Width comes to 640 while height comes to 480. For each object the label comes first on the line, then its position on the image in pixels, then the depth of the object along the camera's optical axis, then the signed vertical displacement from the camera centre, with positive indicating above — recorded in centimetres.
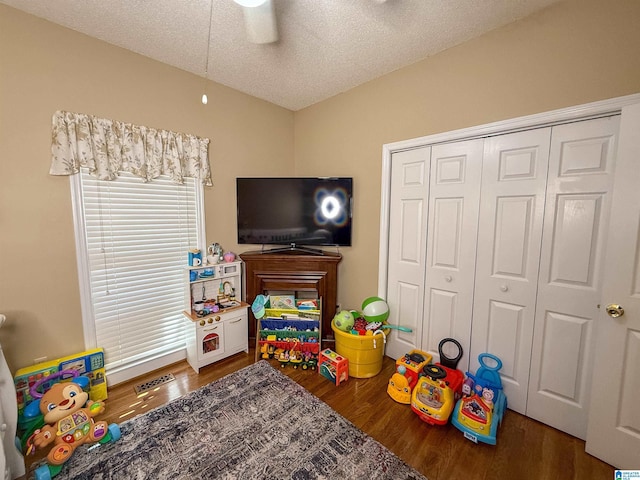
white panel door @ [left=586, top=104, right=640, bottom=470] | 133 -59
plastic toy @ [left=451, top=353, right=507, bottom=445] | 157 -126
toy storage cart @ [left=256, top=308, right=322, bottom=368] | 247 -117
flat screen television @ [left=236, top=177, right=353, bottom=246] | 259 +5
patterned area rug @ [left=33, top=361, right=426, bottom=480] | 140 -142
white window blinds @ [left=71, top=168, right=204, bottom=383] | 191 -40
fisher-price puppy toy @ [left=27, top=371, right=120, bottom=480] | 141 -128
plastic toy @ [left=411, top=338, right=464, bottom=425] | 169 -125
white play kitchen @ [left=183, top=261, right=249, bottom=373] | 229 -93
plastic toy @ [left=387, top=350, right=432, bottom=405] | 193 -126
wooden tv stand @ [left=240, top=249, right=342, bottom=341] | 253 -60
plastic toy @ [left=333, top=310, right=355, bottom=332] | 229 -97
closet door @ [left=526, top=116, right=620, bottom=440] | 148 -31
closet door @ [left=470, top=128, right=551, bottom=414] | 168 -23
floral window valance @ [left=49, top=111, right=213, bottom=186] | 174 +52
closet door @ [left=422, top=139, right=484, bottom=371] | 193 -19
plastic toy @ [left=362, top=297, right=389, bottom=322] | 228 -86
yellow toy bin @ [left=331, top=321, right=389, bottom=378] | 218 -120
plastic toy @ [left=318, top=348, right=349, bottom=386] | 214 -131
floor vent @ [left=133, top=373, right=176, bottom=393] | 206 -143
